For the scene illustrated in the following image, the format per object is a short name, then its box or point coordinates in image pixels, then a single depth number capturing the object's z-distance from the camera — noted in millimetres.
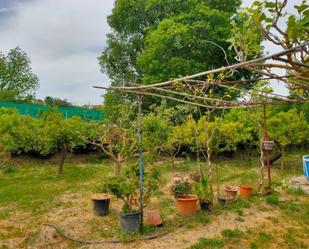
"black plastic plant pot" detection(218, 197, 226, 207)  5598
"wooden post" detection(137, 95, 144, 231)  4375
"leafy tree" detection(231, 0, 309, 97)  1617
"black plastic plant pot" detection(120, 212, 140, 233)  4293
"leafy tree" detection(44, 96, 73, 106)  22553
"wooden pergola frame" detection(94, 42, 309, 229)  1688
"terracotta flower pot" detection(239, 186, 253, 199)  6156
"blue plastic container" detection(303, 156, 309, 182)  7278
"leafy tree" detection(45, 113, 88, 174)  8906
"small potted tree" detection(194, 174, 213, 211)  5299
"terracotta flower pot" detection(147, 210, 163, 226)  4574
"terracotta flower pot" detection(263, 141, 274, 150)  5739
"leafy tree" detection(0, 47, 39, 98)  26500
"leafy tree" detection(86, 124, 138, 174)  6897
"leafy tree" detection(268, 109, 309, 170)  8945
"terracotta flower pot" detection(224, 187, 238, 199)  6047
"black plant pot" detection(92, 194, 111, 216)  5297
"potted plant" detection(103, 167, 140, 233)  4305
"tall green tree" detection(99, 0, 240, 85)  14594
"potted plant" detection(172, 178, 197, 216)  5141
